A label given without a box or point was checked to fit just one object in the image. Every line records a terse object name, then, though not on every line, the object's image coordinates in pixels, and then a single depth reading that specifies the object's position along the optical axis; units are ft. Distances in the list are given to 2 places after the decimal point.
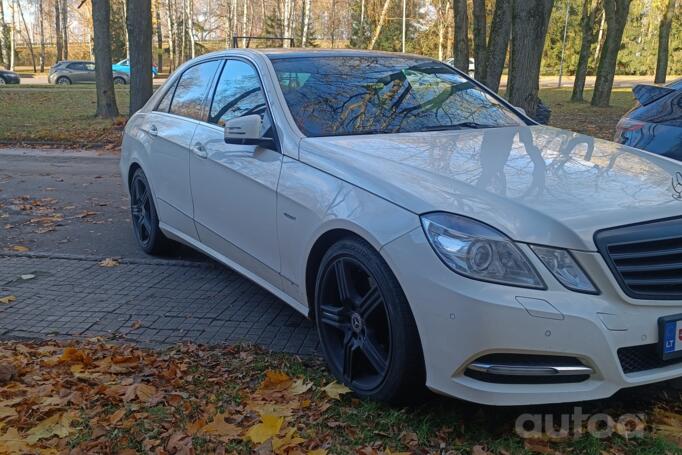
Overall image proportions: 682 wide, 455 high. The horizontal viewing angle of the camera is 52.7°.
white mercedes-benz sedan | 8.72
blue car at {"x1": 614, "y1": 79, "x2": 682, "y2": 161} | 16.90
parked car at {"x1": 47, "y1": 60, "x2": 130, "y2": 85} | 133.08
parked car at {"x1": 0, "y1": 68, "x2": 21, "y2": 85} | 125.29
